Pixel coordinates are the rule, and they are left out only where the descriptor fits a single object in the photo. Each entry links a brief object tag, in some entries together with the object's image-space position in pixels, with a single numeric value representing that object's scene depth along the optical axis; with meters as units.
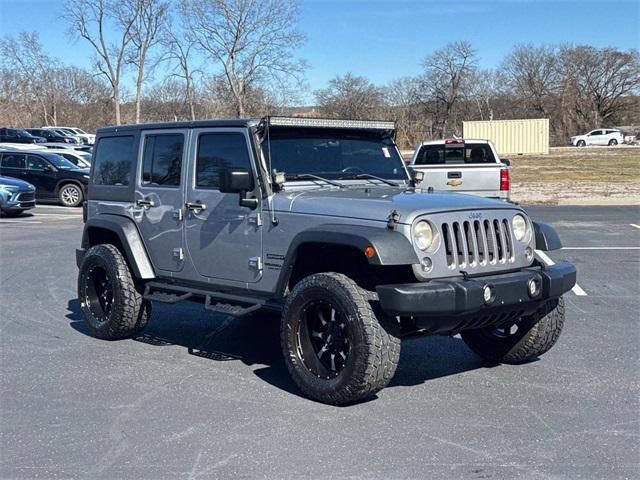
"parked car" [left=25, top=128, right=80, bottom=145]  46.66
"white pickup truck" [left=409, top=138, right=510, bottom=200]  15.59
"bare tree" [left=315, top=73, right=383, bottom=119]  40.28
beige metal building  51.19
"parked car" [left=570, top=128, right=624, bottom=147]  63.38
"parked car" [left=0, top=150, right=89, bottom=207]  23.22
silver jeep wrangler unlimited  5.40
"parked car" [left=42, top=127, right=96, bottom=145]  49.38
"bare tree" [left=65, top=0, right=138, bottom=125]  48.53
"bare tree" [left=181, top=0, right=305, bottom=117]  41.62
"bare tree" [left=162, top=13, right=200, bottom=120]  42.97
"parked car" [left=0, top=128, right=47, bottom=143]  43.16
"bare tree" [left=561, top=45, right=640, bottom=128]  76.00
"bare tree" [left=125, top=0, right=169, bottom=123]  46.96
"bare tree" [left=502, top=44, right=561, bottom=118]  76.31
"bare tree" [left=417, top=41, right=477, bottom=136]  64.68
